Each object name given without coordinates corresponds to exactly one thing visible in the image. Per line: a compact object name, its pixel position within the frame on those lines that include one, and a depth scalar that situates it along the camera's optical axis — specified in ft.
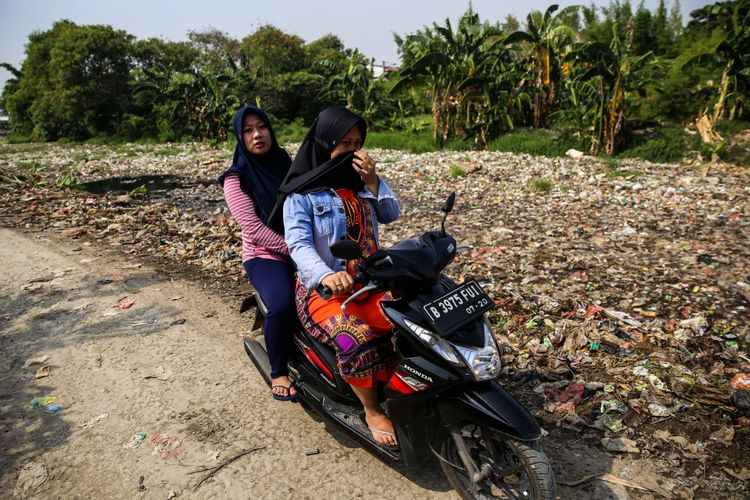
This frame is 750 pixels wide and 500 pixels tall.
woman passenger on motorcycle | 9.41
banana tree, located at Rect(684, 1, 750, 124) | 37.50
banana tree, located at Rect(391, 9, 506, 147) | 49.06
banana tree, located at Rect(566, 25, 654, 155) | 38.60
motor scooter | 6.66
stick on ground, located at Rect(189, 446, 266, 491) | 8.50
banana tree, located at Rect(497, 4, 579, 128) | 46.78
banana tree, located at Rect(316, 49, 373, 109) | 70.49
